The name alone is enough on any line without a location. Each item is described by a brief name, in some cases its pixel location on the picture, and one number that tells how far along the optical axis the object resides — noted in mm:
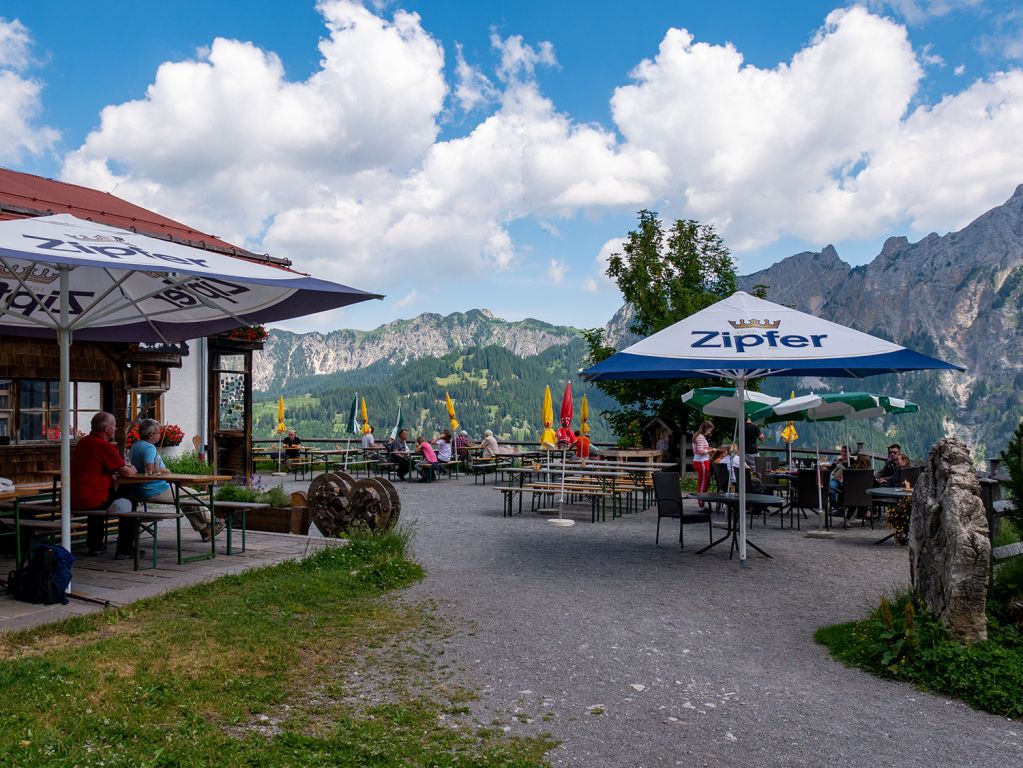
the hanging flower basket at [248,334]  15458
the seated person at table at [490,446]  19531
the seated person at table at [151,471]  7469
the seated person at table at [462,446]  21859
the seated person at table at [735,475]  12594
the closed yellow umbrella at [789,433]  23106
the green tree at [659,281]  22672
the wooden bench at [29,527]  6281
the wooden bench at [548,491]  12021
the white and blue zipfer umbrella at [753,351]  7750
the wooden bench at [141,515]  6652
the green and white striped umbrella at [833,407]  11859
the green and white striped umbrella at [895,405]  12202
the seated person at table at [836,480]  12291
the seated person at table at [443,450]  19656
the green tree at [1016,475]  5305
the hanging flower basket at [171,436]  15674
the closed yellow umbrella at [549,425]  14512
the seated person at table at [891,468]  12259
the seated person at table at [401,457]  19281
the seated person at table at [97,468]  6895
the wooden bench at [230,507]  7699
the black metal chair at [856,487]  10977
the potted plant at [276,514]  9164
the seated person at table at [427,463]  18844
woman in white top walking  15195
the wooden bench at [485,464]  18875
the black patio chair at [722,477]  12664
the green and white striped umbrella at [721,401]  12484
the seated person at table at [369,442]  22597
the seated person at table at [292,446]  21895
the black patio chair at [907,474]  11641
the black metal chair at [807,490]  11267
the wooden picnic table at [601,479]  12104
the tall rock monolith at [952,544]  4859
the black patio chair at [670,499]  9223
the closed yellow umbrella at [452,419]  23109
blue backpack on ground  5730
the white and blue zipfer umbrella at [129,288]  5277
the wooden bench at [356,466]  20964
